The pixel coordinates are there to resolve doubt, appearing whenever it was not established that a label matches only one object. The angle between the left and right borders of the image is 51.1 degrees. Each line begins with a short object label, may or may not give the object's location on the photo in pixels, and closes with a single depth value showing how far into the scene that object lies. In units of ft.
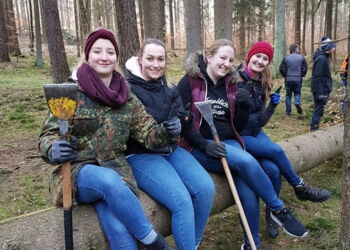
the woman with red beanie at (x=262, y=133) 11.67
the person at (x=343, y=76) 25.14
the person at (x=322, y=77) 24.84
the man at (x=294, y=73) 29.05
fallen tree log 7.29
